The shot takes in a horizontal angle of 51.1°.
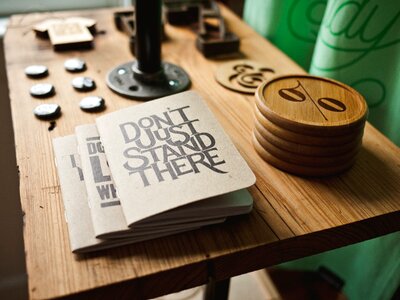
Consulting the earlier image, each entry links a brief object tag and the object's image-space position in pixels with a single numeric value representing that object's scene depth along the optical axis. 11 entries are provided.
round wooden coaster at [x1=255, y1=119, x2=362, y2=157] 0.55
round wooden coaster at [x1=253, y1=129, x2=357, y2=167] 0.56
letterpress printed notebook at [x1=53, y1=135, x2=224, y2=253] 0.46
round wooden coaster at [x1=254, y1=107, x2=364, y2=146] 0.54
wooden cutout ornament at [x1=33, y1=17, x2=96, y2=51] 0.87
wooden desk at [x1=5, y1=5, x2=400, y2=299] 0.45
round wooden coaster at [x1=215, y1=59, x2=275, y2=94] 0.78
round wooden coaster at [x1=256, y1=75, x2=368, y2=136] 0.54
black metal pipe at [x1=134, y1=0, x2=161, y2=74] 0.69
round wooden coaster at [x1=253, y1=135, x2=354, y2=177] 0.57
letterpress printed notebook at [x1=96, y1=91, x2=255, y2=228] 0.47
